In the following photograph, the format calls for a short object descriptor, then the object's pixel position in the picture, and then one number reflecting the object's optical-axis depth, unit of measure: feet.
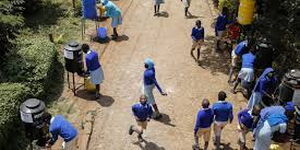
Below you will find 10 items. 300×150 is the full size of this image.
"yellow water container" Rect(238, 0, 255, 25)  49.32
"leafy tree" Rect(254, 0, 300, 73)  45.44
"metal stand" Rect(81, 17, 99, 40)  59.16
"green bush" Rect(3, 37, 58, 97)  45.34
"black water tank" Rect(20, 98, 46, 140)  33.68
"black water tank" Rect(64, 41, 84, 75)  44.76
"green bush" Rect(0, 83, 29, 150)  38.22
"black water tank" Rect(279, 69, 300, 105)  35.96
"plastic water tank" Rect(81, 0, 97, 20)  57.16
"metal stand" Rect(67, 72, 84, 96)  47.56
